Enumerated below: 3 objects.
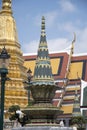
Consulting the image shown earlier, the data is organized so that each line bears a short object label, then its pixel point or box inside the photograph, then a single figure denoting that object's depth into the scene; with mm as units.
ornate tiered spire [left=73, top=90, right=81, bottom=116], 34819
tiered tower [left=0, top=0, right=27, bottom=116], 41844
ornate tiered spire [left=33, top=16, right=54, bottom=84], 12805
